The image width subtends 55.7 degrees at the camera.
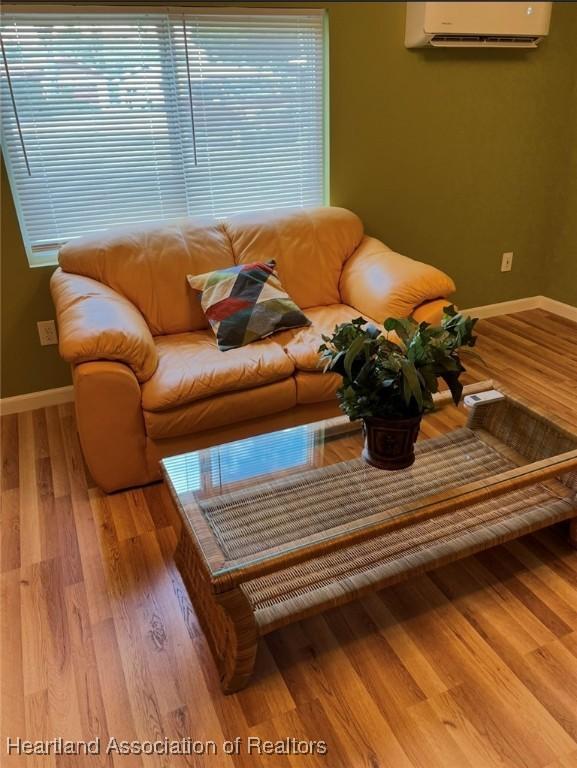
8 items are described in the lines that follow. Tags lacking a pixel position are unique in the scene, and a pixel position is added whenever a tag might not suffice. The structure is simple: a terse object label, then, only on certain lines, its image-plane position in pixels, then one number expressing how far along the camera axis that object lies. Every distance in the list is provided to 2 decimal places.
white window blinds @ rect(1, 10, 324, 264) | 2.38
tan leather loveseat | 2.00
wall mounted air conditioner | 2.72
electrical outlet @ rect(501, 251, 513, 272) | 3.63
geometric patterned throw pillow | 2.34
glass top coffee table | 1.36
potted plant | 1.41
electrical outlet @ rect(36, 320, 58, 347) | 2.69
